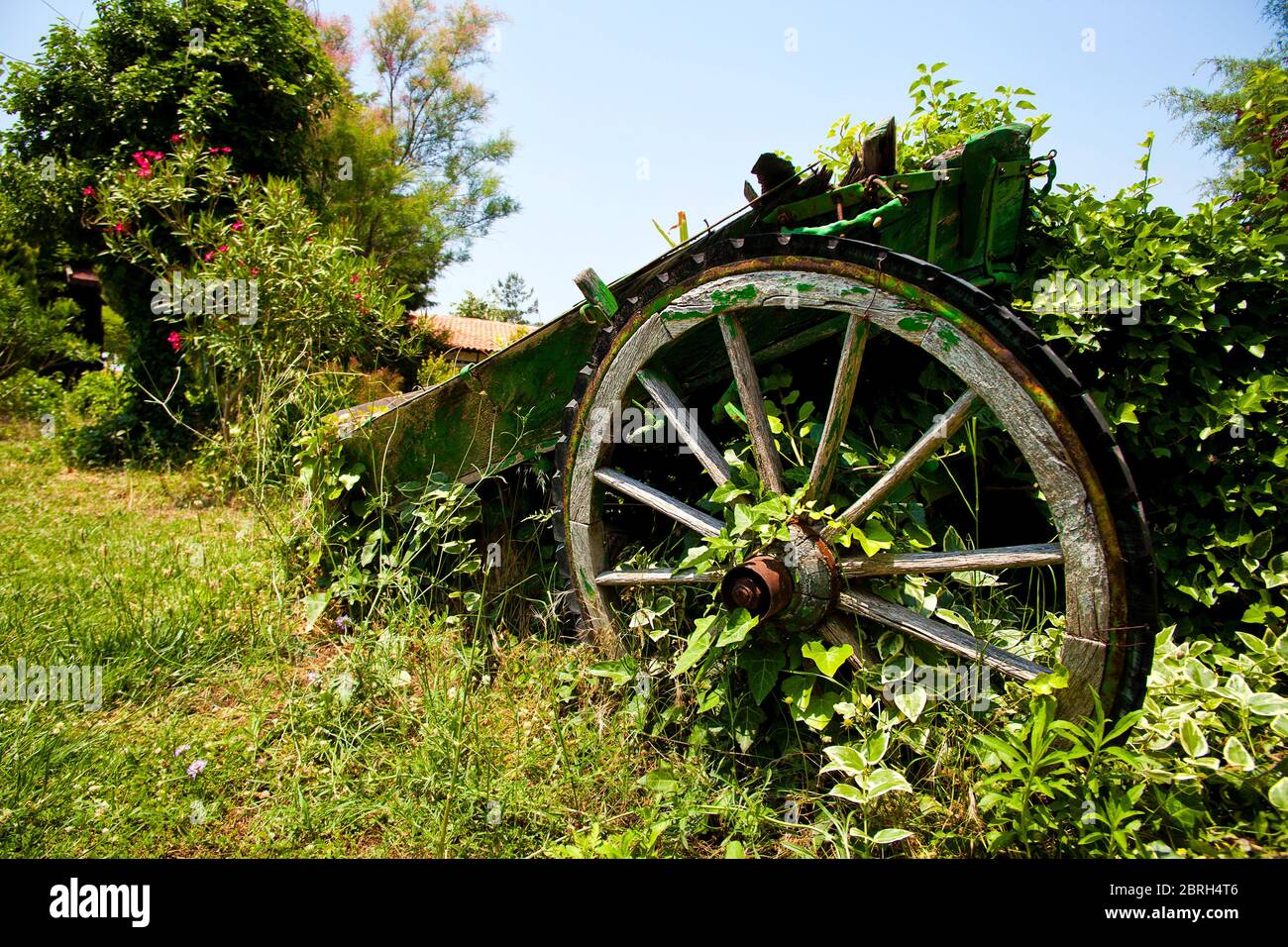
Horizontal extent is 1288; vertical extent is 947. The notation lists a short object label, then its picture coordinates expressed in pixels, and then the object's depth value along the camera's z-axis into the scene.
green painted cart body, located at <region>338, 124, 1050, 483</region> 2.18
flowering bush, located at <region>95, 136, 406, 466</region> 5.76
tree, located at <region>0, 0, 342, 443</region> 7.57
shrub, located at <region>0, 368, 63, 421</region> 9.61
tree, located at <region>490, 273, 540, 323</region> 24.44
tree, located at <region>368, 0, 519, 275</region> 20.98
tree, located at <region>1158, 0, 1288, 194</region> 12.03
